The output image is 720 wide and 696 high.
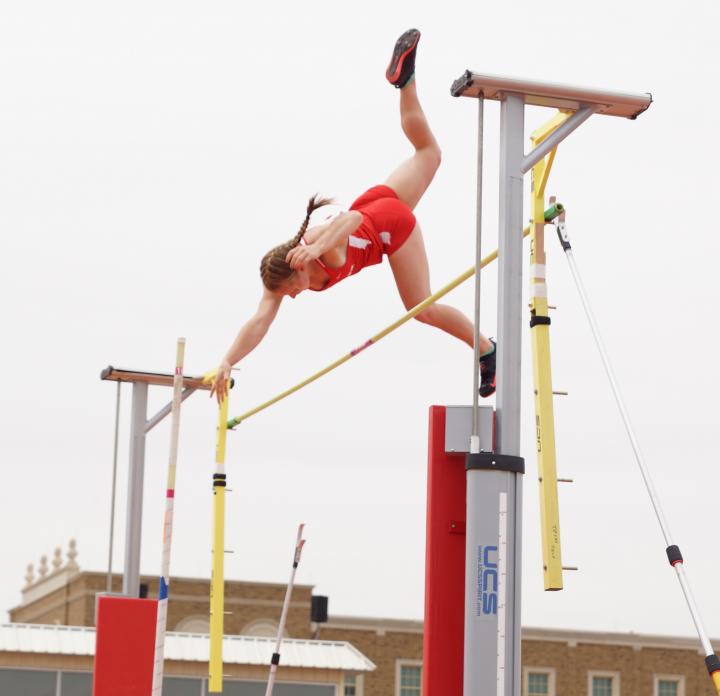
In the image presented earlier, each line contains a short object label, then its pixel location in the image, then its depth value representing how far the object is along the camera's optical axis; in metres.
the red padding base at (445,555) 11.90
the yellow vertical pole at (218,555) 18.89
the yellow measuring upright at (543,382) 11.65
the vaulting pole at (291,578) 20.61
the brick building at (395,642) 88.50
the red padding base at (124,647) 19.98
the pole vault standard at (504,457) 11.34
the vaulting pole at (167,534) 12.61
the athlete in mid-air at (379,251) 15.04
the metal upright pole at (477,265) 11.64
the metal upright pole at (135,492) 21.52
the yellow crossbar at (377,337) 14.17
